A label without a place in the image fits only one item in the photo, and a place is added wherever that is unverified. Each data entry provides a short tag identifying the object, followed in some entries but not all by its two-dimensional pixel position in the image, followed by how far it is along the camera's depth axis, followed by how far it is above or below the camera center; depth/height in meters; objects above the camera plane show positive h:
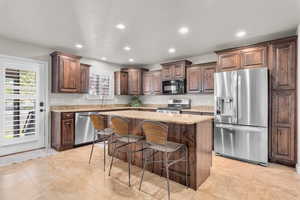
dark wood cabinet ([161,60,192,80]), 4.78 +0.96
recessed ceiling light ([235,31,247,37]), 3.06 +1.33
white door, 3.48 -0.13
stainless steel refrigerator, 3.06 -0.31
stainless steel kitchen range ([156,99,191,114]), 4.58 -0.18
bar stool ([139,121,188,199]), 1.99 -0.53
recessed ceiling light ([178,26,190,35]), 2.93 +1.36
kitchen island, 2.21 -0.72
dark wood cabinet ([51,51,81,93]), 4.05 +0.75
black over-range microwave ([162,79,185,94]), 4.81 +0.42
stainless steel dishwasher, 4.16 -0.81
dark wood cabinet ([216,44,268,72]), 3.27 +0.94
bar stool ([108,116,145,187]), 2.47 -0.49
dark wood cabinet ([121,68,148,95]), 5.95 +0.75
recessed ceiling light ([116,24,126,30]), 2.81 +1.36
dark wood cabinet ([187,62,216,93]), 4.28 +0.63
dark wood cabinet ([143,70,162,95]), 5.56 +0.64
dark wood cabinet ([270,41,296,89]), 2.96 +0.69
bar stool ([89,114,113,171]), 2.90 -0.47
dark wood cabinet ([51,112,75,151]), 3.86 -0.79
